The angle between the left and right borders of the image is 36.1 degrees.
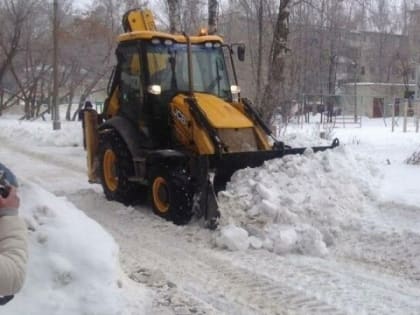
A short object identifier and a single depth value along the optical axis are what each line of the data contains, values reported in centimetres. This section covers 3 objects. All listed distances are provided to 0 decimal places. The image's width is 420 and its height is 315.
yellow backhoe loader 850
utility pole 2566
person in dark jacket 1137
